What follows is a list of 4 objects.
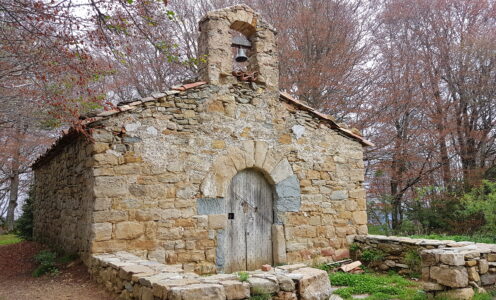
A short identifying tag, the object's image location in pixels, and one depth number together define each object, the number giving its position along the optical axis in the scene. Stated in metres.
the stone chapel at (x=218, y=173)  6.21
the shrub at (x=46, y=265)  6.44
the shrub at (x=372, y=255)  7.40
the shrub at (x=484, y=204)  9.50
